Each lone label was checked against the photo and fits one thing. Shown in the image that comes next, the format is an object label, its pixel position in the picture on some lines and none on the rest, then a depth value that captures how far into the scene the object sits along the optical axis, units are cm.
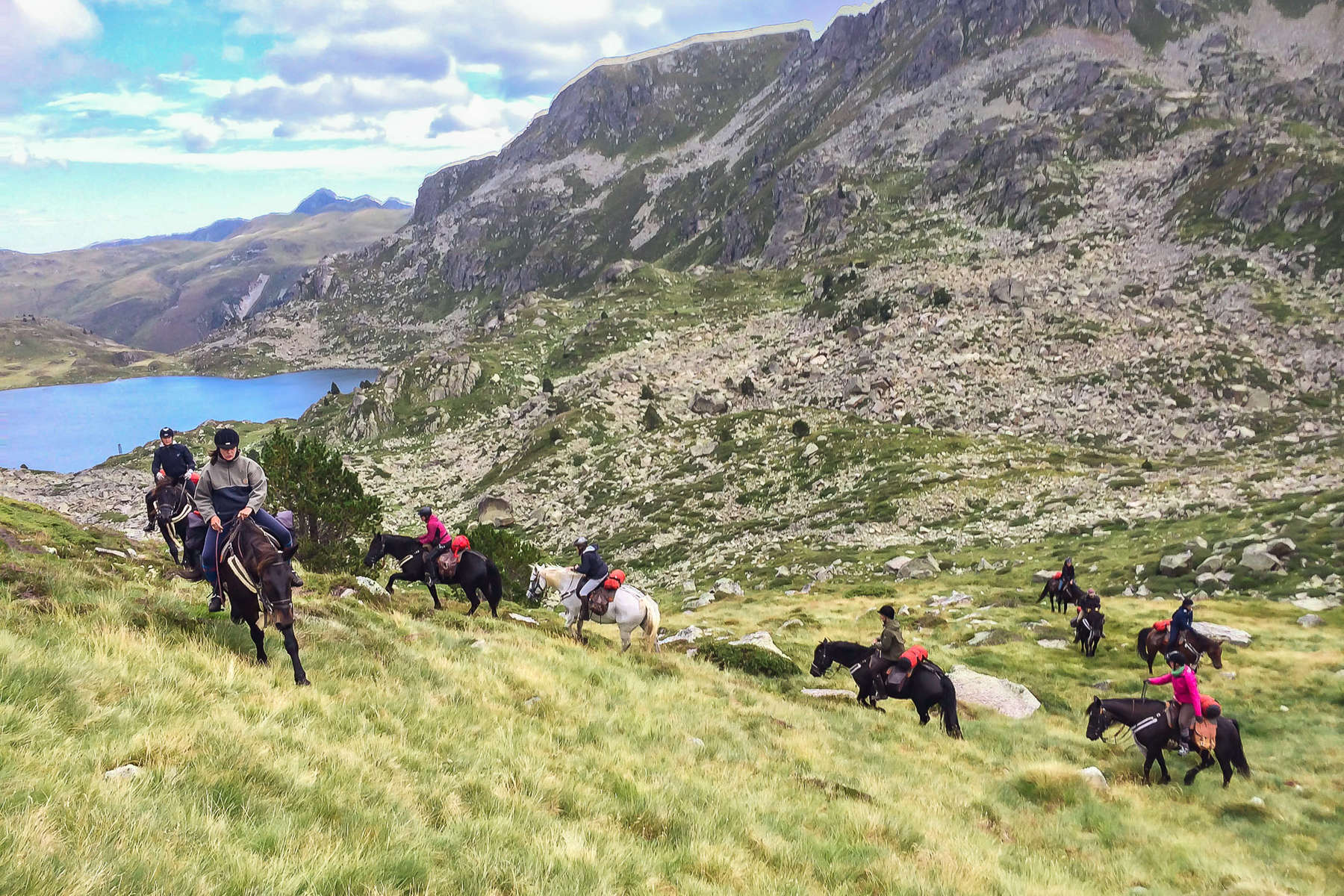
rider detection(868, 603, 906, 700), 1598
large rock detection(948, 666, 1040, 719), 1803
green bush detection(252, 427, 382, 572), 2845
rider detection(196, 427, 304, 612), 1034
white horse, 1777
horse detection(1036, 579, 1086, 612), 2502
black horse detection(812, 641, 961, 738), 1541
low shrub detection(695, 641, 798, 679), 1962
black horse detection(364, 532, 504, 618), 1869
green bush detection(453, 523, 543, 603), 3100
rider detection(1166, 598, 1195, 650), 1895
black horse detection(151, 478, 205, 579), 1691
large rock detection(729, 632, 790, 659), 2123
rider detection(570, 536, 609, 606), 1748
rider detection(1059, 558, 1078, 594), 2542
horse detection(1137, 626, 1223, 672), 1886
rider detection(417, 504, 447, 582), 1856
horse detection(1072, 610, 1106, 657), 2205
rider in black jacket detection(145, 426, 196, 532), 1780
